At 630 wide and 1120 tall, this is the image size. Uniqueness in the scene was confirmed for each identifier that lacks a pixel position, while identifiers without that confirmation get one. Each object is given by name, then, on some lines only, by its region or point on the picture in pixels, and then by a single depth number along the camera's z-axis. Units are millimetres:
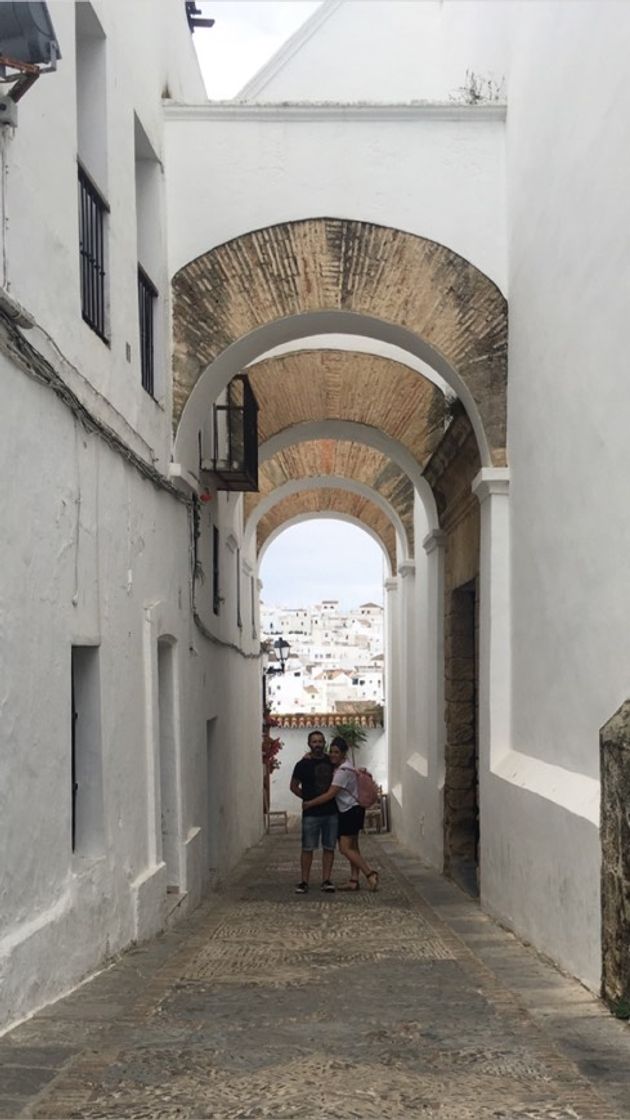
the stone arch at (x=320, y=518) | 19448
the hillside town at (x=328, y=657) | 49031
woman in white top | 9641
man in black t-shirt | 9602
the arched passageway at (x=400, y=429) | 8883
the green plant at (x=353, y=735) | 24703
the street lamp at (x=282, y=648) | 20312
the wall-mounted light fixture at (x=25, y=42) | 4441
